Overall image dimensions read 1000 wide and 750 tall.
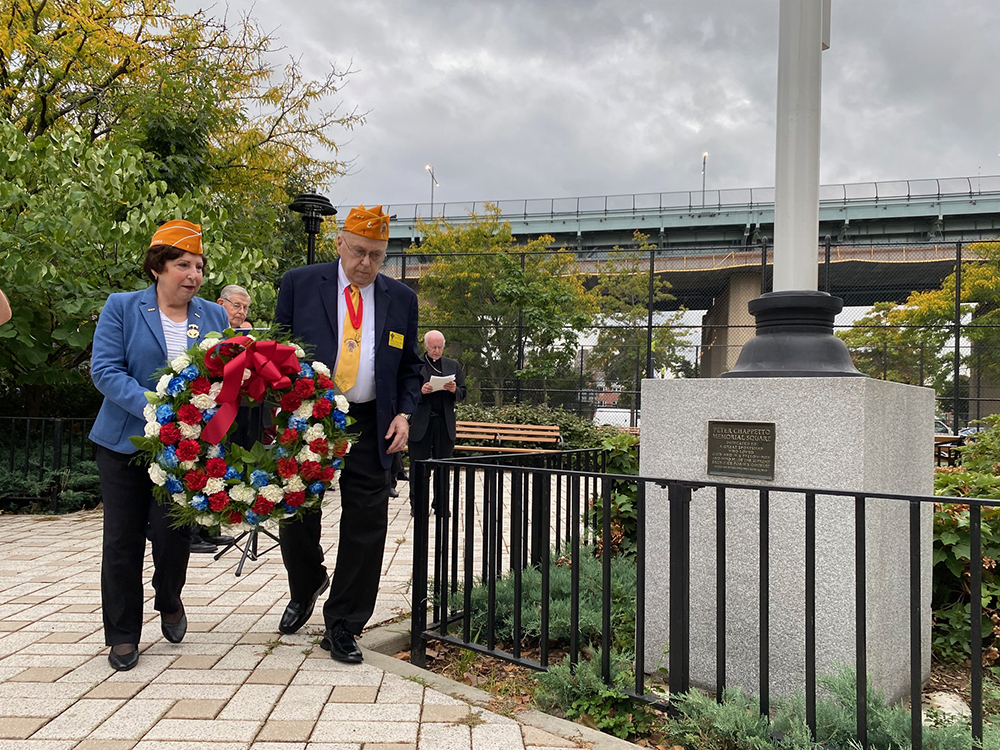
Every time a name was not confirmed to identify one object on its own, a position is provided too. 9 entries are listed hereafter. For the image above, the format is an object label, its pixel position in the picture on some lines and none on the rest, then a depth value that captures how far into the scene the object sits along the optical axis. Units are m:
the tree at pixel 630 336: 17.81
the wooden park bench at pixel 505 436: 12.79
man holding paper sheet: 7.54
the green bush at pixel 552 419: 13.59
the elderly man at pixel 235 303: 6.16
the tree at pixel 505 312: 16.91
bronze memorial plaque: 3.13
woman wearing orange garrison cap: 3.28
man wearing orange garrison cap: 3.48
